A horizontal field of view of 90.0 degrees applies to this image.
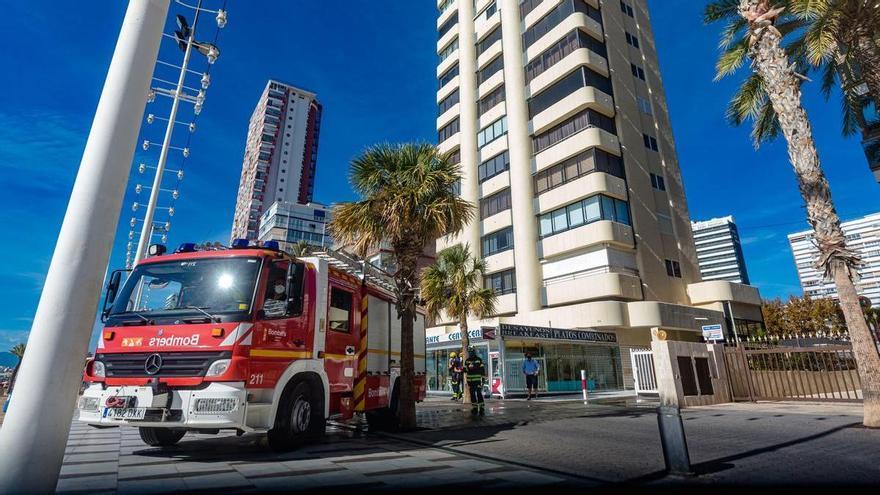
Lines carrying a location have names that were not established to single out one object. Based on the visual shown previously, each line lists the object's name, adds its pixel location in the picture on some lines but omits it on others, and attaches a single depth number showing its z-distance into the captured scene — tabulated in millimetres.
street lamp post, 18438
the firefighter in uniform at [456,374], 19141
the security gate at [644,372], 18781
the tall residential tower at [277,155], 104438
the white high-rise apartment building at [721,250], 160188
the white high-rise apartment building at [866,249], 121312
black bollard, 4863
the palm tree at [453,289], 20812
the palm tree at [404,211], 10102
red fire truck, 5691
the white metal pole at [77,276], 3219
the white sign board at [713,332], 16188
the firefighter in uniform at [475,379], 13242
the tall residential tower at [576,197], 27844
